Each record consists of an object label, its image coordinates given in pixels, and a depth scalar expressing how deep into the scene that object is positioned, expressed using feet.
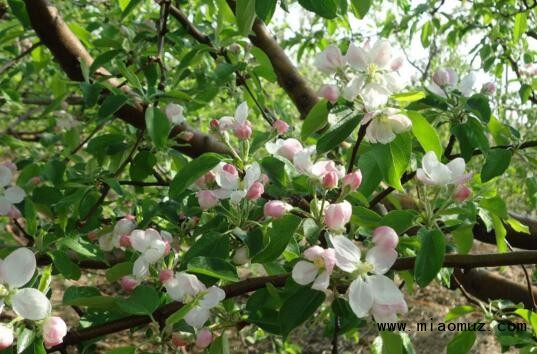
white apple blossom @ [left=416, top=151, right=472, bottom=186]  2.85
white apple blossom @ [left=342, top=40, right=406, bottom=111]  2.70
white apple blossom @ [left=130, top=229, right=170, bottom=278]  2.94
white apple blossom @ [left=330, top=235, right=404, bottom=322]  2.43
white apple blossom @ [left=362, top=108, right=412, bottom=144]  2.67
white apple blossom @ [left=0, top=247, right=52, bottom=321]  2.46
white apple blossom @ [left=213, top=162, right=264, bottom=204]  2.93
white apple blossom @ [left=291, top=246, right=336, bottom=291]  2.46
